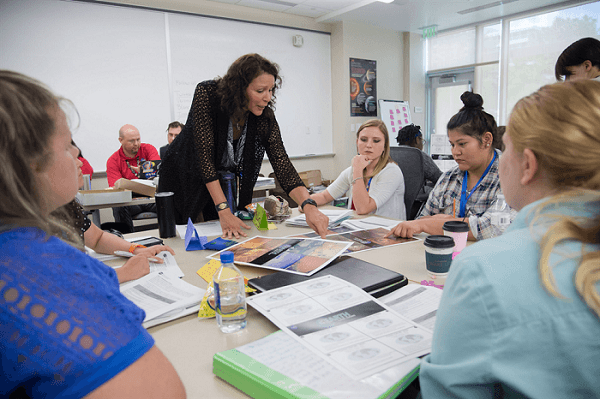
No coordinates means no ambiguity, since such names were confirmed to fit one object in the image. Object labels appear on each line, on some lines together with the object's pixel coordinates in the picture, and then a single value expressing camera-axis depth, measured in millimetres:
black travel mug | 1667
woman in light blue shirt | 497
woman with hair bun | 1708
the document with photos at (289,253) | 1167
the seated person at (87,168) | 3749
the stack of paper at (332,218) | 1842
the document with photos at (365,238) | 1440
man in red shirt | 3906
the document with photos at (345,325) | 691
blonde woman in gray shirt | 2256
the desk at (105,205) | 2662
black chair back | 2453
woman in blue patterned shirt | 472
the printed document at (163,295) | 921
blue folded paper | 1464
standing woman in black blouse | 1782
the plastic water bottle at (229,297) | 865
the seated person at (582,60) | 2412
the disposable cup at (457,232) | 1227
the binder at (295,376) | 604
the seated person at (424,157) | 3088
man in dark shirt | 4273
